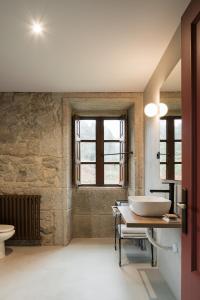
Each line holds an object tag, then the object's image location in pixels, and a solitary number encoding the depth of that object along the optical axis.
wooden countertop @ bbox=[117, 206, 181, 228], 1.74
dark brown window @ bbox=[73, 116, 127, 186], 3.92
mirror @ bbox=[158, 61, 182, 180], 1.88
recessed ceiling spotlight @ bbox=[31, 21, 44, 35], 1.79
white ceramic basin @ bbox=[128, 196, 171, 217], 1.90
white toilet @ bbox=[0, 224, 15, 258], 2.89
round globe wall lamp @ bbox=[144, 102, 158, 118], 2.58
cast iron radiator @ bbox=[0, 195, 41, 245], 3.28
